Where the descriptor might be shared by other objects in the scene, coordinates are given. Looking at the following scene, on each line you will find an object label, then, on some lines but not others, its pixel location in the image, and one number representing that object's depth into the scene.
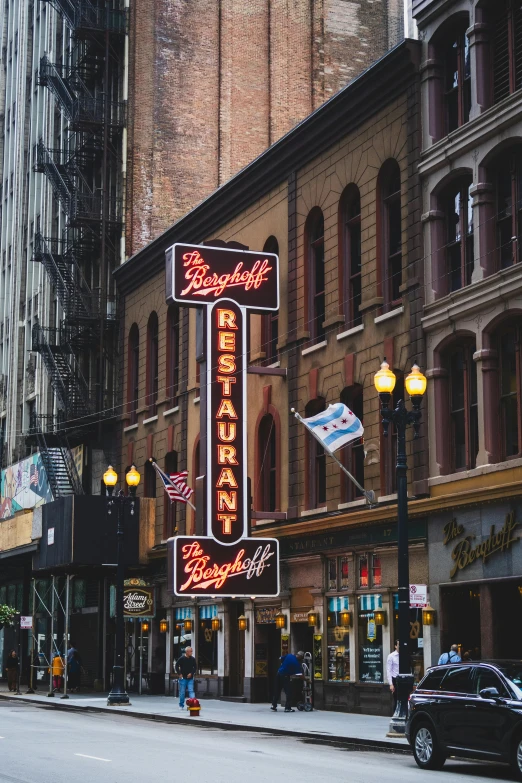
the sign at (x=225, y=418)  34.47
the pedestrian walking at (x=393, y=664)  27.72
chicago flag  29.34
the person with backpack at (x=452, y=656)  26.27
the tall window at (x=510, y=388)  26.56
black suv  17.52
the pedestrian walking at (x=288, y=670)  31.86
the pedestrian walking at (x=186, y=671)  32.59
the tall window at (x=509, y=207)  26.91
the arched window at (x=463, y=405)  27.94
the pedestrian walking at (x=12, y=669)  46.88
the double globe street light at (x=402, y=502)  22.77
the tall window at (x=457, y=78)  29.20
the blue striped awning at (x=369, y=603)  31.06
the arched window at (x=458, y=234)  28.56
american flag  37.69
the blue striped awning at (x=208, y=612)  40.44
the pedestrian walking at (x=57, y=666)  45.97
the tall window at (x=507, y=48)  27.30
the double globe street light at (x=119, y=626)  35.81
